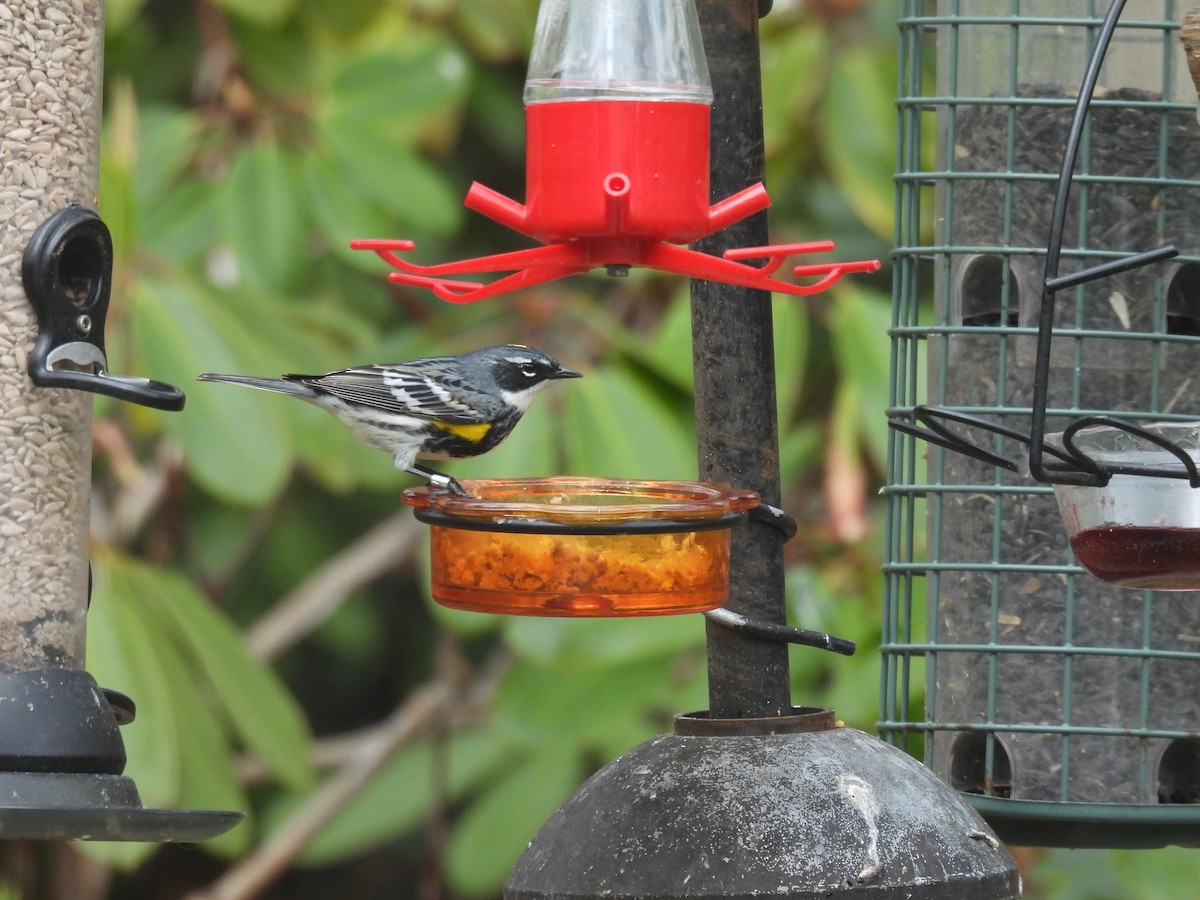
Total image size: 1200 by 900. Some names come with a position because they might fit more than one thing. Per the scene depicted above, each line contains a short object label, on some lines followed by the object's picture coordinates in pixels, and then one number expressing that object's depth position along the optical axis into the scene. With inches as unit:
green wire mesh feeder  344.5
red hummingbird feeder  267.4
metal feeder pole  293.7
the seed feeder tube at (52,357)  293.7
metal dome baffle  256.1
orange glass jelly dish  253.6
